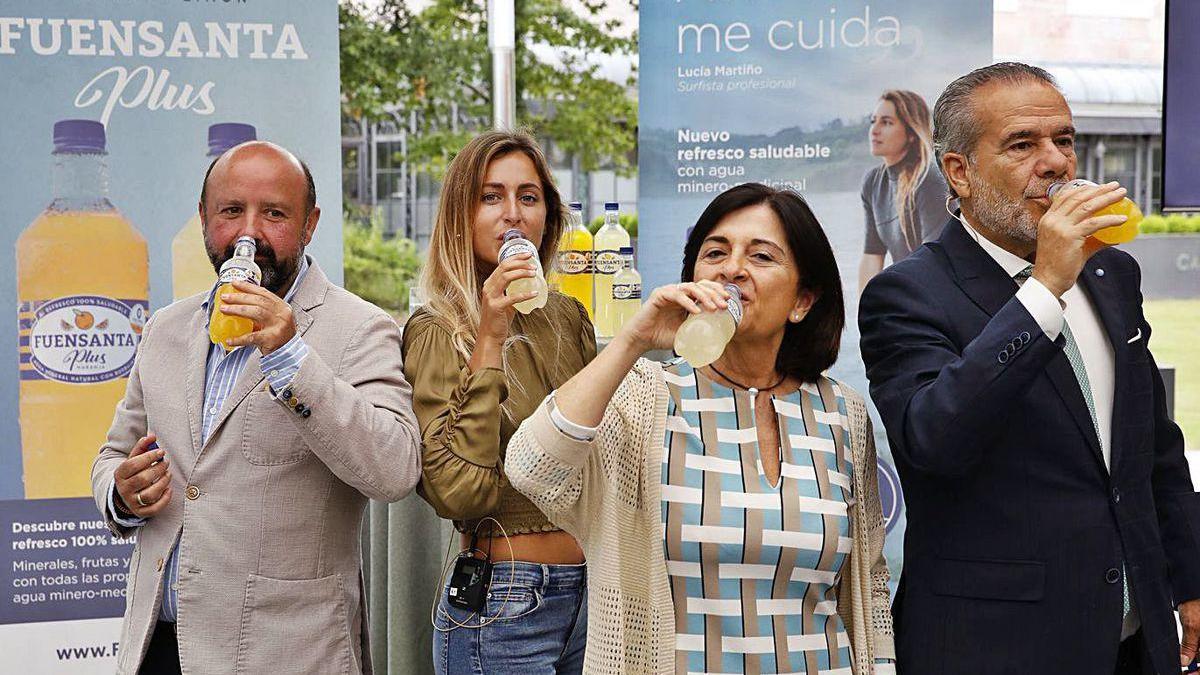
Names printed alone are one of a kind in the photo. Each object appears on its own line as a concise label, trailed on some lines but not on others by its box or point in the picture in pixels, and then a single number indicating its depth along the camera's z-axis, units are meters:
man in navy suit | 1.85
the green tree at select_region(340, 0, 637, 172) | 8.11
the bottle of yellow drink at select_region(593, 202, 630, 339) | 3.31
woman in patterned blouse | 1.71
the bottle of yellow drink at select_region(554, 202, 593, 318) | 3.30
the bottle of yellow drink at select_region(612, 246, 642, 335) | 3.20
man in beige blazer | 1.98
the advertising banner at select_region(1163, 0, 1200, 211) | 3.33
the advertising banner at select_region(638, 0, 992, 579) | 3.58
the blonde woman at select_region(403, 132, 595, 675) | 2.10
